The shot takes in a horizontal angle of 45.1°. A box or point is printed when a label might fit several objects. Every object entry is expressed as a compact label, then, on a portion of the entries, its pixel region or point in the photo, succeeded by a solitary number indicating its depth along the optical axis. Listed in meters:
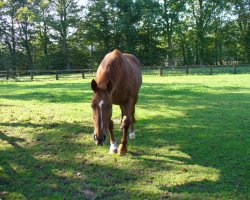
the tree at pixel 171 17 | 44.47
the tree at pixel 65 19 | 43.92
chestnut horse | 4.36
